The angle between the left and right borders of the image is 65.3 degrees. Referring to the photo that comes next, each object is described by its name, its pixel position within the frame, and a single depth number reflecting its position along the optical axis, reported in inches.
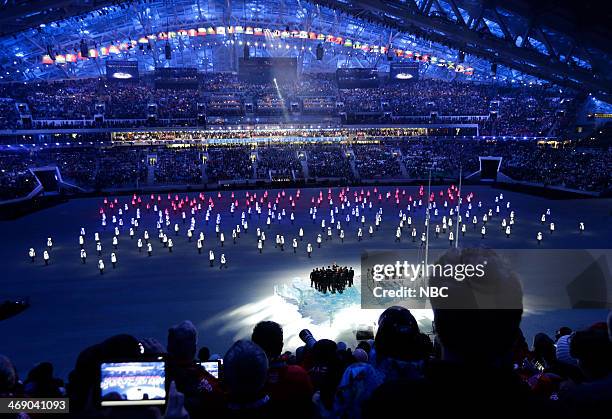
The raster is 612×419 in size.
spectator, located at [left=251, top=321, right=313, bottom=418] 124.1
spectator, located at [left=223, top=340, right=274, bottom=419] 103.7
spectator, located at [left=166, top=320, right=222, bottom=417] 113.7
